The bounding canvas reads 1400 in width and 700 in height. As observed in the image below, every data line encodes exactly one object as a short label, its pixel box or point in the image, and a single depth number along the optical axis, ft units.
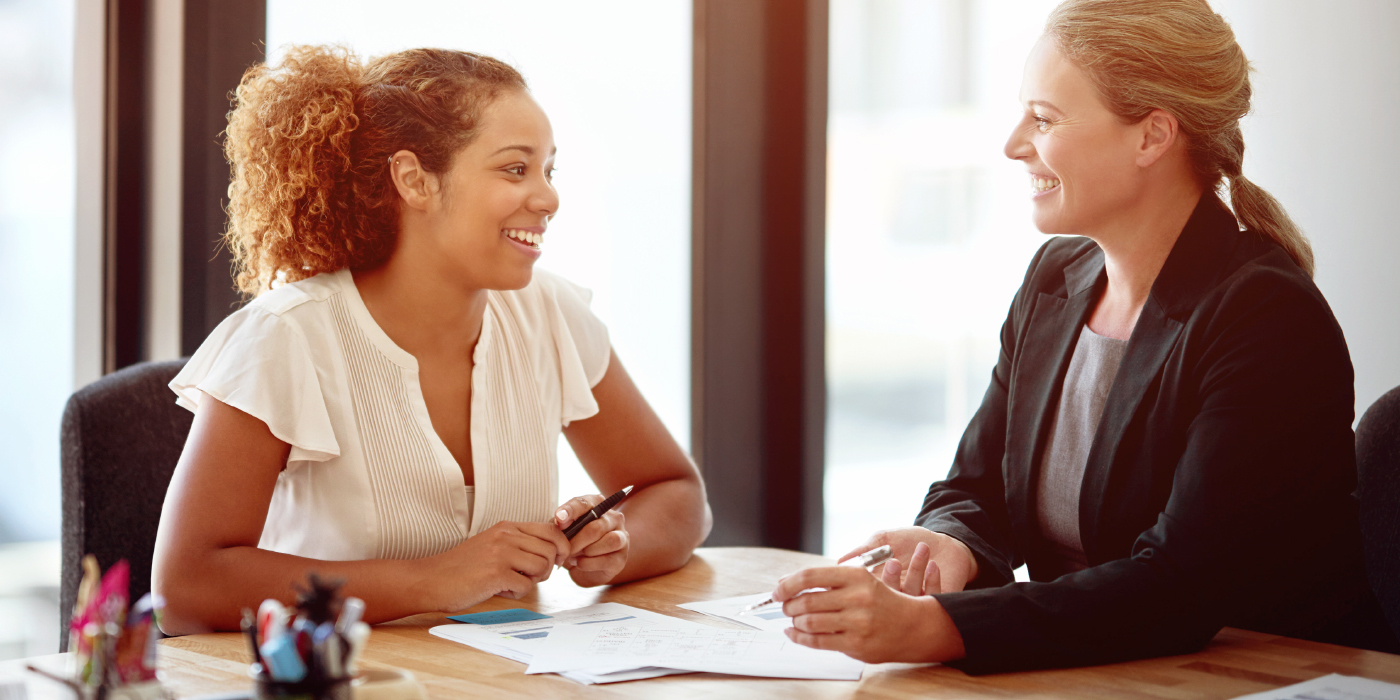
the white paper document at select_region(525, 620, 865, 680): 7.27
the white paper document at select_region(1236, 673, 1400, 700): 7.09
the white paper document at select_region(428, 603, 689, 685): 7.21
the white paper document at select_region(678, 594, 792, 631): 7.73
